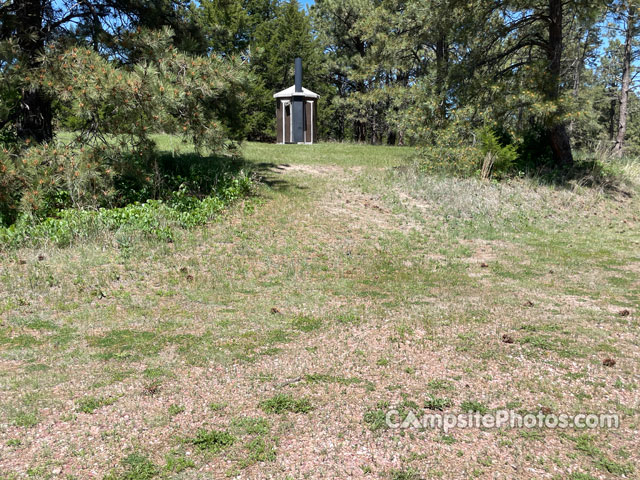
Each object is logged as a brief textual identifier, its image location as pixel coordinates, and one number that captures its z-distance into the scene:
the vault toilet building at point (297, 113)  20.53
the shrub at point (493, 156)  11.59
